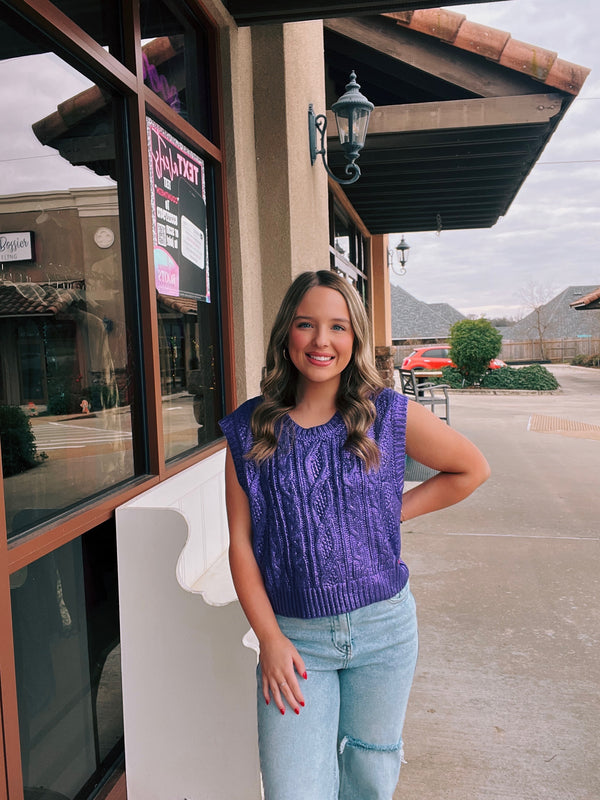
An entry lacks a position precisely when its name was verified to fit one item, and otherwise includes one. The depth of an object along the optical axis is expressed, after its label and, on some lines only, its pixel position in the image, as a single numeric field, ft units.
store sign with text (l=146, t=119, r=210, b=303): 9.49
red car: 76.43
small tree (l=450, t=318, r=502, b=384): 64.59
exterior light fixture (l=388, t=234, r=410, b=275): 44.01
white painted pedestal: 6.48
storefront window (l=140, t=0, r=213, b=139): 9.60
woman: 4.68
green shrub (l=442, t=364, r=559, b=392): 63.16
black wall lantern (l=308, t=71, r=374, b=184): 15.60
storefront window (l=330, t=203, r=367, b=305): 25.78
